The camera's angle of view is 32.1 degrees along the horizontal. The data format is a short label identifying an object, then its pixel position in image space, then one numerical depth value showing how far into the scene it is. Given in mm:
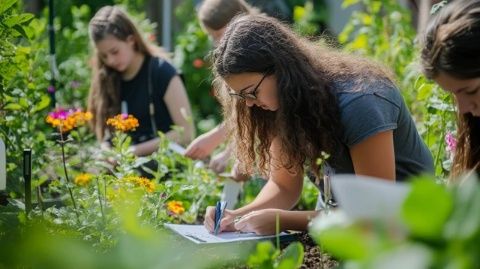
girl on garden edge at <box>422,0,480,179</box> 1704
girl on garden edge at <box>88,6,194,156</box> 4082
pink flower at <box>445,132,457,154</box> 2464
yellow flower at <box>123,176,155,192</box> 2303
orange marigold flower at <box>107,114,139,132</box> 2779
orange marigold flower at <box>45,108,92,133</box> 2833
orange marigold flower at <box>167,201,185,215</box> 2555
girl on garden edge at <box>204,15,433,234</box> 2248
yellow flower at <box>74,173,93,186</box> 2809
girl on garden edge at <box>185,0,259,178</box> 3578
